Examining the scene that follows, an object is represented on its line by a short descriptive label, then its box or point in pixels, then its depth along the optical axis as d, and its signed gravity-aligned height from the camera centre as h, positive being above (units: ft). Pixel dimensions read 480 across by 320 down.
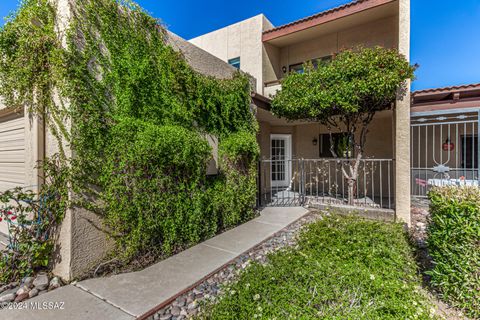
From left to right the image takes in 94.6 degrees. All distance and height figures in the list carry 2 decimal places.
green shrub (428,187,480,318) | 9.26 -3.98
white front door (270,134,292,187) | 35.68 +0.37
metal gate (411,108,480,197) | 26.77 +0.80
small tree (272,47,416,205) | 19.31 +6.54
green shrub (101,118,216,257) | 12.17 -1.60
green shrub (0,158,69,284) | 10.90 -3.41
